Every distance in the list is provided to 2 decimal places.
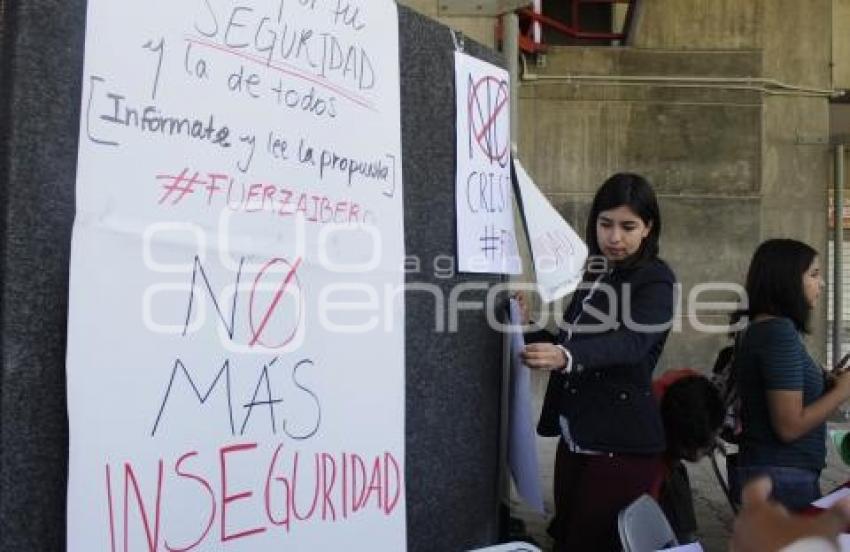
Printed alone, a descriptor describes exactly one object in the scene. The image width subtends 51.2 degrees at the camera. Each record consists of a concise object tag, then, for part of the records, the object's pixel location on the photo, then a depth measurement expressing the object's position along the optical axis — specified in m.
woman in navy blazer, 2.29
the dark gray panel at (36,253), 1.25
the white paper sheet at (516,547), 1.81
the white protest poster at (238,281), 1.33
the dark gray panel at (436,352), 1.93
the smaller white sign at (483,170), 2.09
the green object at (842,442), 2.67
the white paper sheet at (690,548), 1.86
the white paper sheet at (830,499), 2.10
